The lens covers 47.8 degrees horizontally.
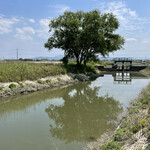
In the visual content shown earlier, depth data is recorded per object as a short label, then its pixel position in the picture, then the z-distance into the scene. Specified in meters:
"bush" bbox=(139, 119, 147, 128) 6.44
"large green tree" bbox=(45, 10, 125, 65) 30.89
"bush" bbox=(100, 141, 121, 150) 5.40
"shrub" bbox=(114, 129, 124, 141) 6.12
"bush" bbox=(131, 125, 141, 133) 6.33
